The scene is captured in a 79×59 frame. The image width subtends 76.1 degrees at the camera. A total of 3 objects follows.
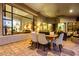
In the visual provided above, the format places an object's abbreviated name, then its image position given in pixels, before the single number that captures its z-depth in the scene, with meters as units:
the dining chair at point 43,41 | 1.98
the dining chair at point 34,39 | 1.94
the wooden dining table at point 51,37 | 1.92
